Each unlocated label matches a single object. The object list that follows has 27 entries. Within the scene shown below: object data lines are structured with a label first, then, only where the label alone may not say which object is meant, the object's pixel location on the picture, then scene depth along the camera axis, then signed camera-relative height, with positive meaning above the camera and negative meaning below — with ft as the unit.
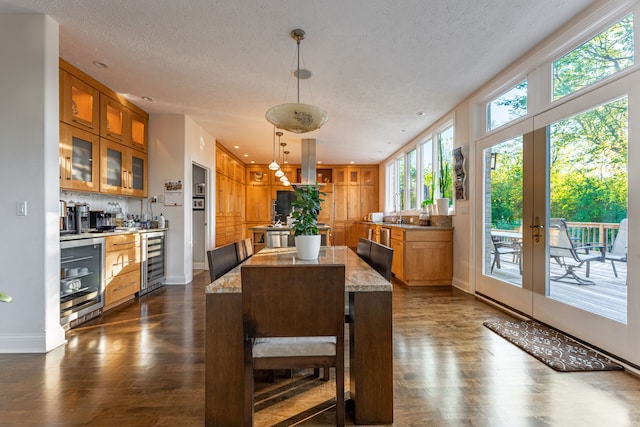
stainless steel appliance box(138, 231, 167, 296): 13.35 -2.23
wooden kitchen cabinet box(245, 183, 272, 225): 30.78 +0.93
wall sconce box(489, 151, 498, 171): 12.00 +2.13
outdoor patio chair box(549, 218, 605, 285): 8.04 -1.05
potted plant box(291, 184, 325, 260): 6.27 -0.18
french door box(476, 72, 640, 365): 6.99 -0.01
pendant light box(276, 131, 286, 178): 19.03 +2.73
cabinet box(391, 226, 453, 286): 15.14 -2.12
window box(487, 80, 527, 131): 10.63 +4.04
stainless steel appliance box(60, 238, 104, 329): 9.26 -2.21
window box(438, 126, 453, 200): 15.94 +2.65
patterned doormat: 6.93 -3.47
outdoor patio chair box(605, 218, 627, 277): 7.13 -0.81
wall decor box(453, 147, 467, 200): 13.96 +1.83
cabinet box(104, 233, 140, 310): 11.02 -2.14
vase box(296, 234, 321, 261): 6.29 -0.69
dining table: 4.78 -2.21
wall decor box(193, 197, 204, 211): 20.92 +0.70
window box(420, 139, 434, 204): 18.51 +2.79
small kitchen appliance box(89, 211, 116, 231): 11.76 -0.33
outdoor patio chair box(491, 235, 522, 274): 10.78 -1.35
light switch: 7.98 +0.13
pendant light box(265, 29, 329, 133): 7.50 +2.44
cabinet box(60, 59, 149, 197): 10.25 +2.94
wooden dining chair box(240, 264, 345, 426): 4.27 -1.42
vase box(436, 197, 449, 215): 15.65 +0.39
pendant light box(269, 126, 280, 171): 18.29 +2.88
